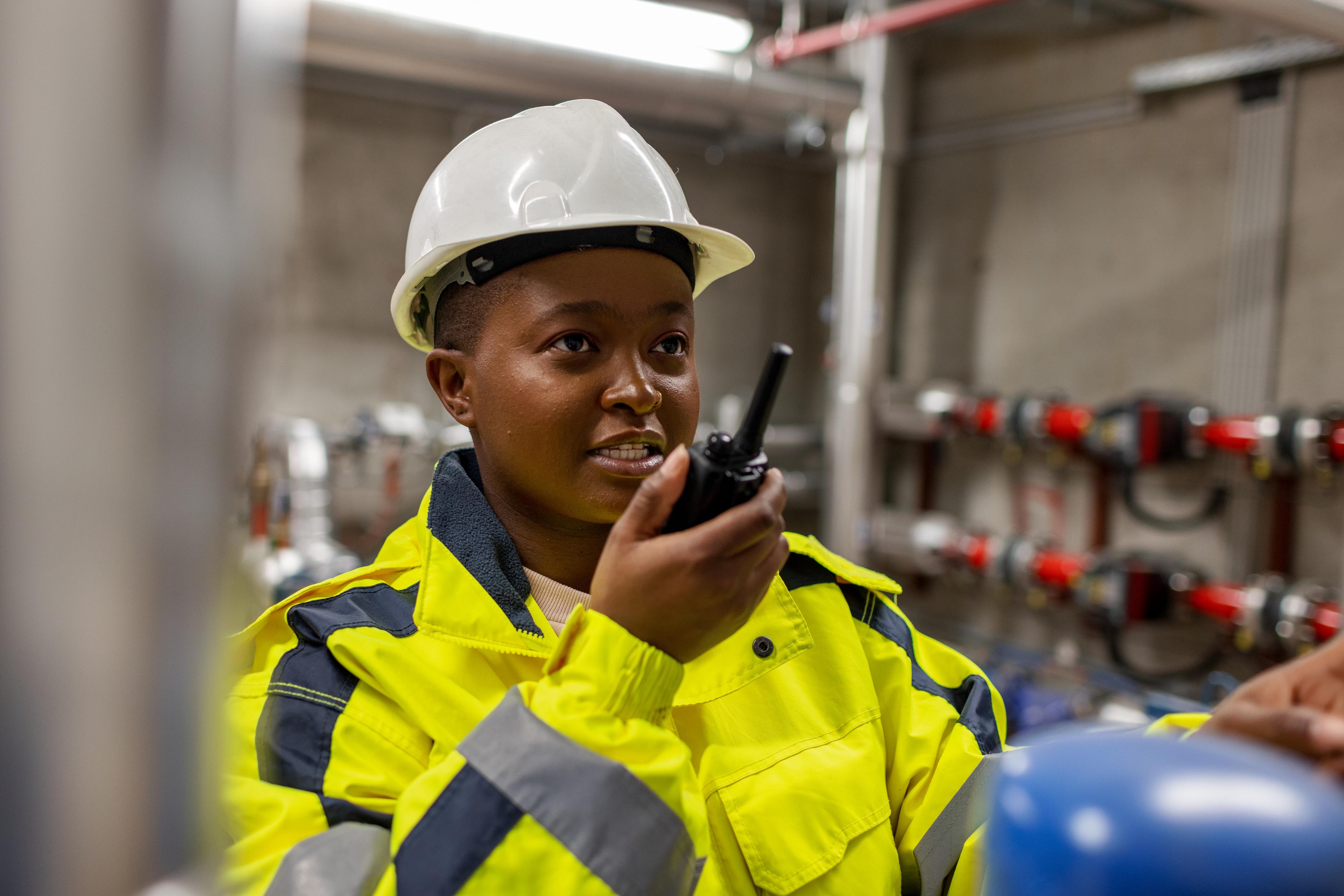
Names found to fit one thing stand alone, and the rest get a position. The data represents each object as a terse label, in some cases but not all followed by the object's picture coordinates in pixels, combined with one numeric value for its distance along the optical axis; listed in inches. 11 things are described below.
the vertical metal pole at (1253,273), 117.6
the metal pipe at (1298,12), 81.2
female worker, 24.8
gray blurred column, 6.8
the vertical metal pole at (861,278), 132.7
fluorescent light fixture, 93.4
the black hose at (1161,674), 121.7
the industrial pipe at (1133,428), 106.2
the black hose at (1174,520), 122.6
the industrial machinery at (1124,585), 105.1
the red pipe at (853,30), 115.5
